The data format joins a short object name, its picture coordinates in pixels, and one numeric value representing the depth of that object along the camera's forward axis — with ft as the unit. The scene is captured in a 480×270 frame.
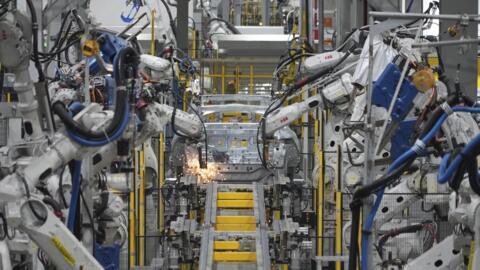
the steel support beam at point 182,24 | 80.23
